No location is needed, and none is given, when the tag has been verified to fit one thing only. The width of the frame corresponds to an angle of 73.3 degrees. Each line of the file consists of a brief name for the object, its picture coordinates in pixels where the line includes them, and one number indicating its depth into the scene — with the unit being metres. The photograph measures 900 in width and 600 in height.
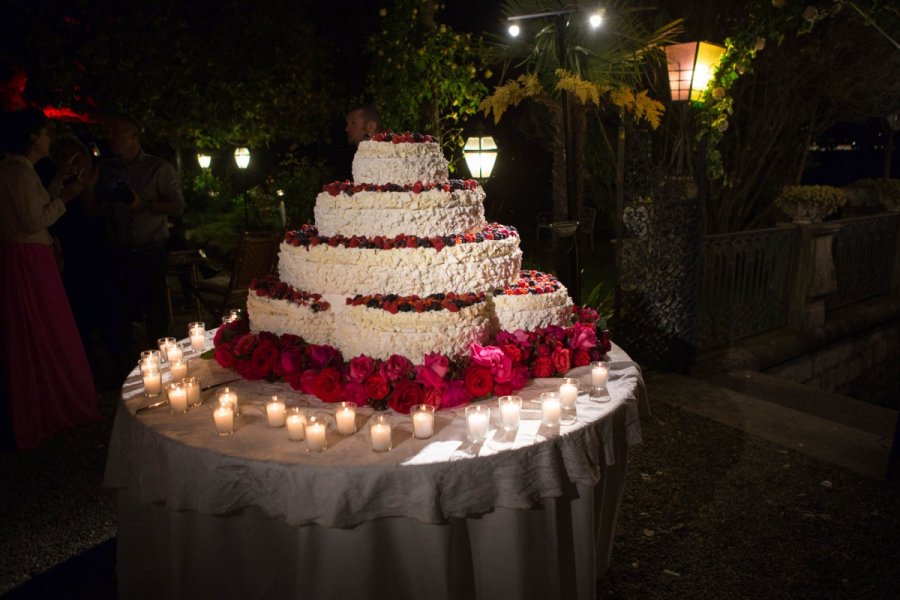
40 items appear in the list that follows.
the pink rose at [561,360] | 3.27
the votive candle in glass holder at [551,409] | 2.66
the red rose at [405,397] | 2.73
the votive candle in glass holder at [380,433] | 2.44
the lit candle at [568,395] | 2.77
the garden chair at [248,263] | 6.35
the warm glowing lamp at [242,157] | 13.90
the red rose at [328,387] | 2.89
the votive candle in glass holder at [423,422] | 2.57
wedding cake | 3.06
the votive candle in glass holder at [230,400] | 2.75
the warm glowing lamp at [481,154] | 7.01
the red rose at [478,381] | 2.88
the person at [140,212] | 5.91
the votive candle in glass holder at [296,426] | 2.56
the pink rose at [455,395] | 2.86
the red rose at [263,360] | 3.21
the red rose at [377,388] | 2.80
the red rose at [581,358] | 3.46
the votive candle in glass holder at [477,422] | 2.52
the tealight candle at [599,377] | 3.14
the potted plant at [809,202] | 7.73
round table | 2.33
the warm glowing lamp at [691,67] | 5.70
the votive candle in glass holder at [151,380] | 3.07
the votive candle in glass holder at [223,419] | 2.61
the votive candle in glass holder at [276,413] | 2.71
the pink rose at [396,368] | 2.84
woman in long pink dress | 4.37
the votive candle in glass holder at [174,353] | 3.40
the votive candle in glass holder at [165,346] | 3.65
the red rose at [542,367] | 3.25
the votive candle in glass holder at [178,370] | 3.30
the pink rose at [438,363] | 2.84
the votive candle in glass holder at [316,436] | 2.45
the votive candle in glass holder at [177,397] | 2.87
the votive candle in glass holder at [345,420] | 2.61
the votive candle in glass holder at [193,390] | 2.93
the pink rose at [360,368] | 2.87
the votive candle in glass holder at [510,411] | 2.61
